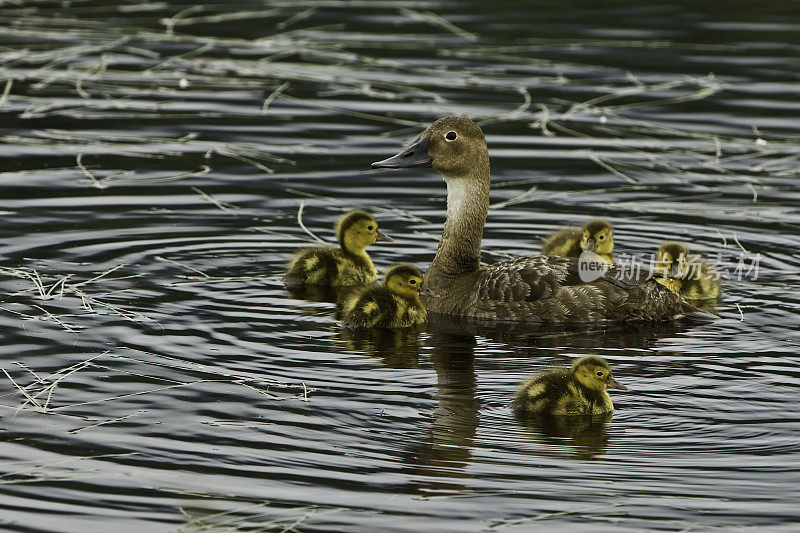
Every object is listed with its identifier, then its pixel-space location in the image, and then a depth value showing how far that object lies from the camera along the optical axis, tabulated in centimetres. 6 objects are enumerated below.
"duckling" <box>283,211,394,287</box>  2164
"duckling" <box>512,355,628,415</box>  1555
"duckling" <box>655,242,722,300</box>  2106
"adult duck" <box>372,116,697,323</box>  1984
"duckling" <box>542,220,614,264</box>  2166
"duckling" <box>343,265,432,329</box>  1933
